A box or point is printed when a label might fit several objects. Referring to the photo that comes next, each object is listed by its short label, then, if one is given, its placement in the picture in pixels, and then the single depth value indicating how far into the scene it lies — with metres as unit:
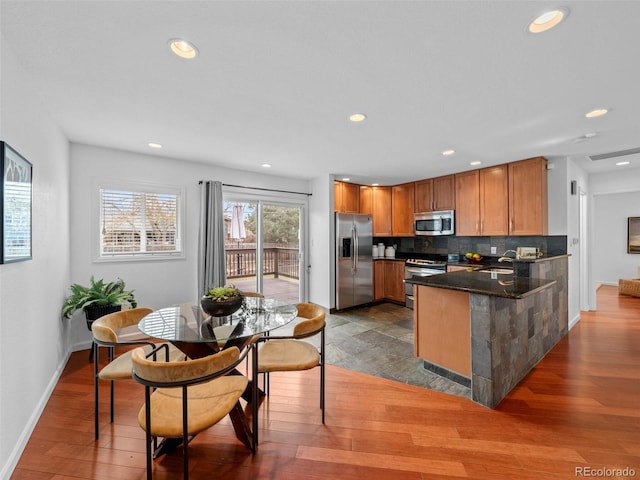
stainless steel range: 4.78
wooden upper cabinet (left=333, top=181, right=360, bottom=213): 5.16
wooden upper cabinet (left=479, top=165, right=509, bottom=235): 4.21
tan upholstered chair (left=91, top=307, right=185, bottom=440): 1.76
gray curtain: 3.96
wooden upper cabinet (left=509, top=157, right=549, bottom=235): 3.87
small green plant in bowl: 1.93
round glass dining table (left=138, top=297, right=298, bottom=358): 1.71
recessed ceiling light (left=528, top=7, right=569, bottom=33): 1.35
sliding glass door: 4.54
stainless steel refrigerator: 4.94
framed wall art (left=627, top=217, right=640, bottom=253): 6.31
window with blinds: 3.47
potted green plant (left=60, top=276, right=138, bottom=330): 2.85
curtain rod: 4.28
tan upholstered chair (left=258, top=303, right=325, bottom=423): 1.93
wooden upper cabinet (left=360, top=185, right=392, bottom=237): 5.73
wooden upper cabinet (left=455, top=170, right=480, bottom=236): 4.55
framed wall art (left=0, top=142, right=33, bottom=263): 1.53
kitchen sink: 4.04
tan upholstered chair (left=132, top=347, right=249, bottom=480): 1.28
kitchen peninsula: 2.22
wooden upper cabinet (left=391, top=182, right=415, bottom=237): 5.56
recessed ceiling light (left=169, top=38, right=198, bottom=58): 1.55
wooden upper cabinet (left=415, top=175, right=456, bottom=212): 4.91
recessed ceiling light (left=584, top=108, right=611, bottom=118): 2.39
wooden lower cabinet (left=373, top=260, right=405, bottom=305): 5.40
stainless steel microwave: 4.86
